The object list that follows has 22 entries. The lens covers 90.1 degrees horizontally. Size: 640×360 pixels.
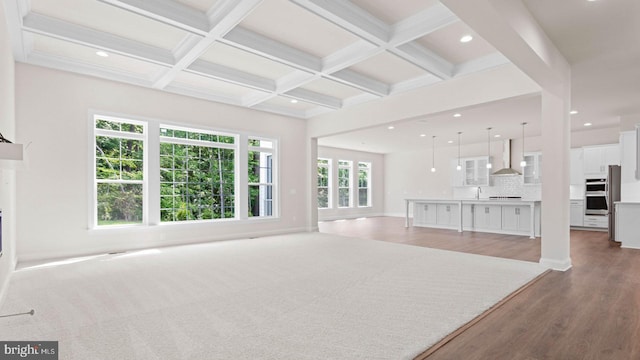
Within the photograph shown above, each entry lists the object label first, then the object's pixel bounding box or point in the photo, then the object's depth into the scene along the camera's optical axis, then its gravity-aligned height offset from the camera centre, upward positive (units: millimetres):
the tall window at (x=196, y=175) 6172 +42
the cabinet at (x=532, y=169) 9547 +224
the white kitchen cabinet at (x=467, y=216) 8523 -1070
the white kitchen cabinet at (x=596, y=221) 8281 -1183
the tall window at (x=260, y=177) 7438 -3
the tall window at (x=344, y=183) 12383 -250
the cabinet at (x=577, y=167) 8802 +257
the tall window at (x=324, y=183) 11805 -236
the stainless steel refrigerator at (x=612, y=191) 6866 -321
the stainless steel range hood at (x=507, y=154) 10191 +716
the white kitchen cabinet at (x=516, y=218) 7512 -1006
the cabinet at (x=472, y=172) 10719 +149
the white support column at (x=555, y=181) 4312 -65
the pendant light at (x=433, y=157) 12336 +736
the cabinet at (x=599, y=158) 8234 +465
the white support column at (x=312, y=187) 8125 -261
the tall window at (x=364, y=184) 13180 -302
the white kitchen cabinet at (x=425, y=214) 9258 -1114
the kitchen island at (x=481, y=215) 7461 -1011
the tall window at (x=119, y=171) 5391 +108
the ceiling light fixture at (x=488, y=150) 10483 +883
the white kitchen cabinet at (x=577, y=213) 8672 -1009
